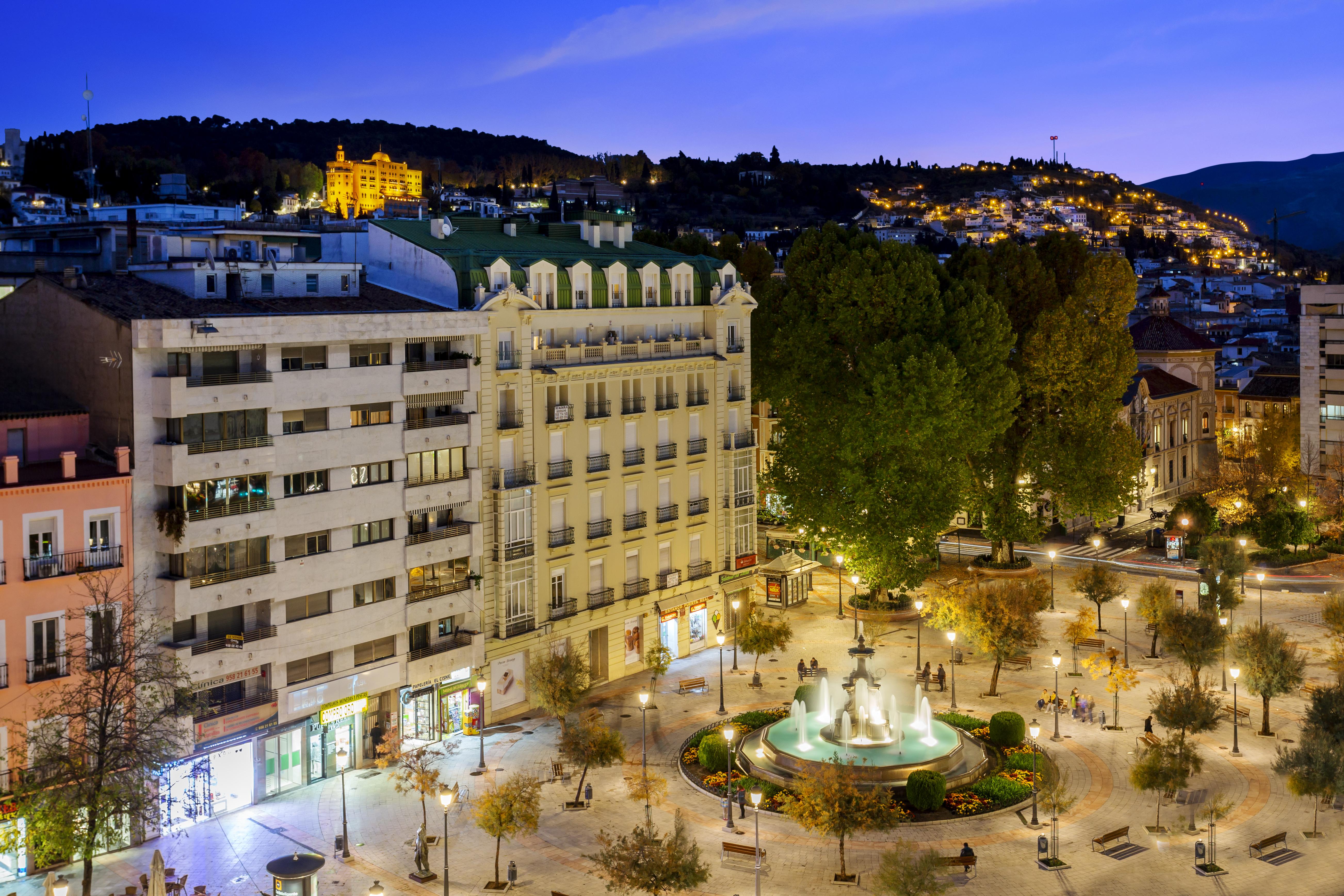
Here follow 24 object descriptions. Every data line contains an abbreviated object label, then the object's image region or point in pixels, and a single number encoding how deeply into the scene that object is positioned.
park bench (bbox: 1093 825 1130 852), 40.66
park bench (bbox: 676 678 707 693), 58.81
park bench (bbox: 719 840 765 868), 39.91
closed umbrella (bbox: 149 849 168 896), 33.44
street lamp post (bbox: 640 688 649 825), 44.12
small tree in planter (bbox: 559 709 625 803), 44.53
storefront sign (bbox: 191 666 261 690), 42.94
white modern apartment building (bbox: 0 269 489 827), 42.47
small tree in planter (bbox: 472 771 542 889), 38.41
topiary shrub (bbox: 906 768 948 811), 43.78
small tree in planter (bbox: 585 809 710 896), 34.69
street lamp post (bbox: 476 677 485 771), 48.44
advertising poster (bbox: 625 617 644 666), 62.00
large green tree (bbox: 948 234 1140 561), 77.50
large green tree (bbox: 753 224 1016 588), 68.50
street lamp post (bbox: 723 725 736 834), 42.84
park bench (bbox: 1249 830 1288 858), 39.97
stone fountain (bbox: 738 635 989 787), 47.03
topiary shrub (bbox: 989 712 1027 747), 49.88
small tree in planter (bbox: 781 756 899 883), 38.47
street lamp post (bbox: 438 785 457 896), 36.38
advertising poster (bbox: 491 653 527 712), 54.69
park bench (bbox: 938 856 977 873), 38.78
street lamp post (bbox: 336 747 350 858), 40.66
